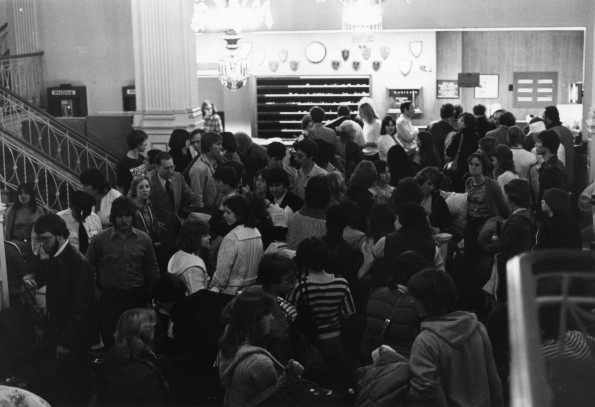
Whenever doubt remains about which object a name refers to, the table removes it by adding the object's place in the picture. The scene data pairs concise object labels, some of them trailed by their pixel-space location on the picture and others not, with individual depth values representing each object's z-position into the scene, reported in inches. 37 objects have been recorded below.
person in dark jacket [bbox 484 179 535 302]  240.7
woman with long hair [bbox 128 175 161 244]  264.2
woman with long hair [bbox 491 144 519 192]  307.0
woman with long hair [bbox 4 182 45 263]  272.2
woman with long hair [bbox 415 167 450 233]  274.5
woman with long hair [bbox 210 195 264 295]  215.8
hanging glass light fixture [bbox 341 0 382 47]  501.4
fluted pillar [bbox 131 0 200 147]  472.4
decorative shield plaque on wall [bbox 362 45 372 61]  581.0
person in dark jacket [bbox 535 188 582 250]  234.4
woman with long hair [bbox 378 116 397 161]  408.2
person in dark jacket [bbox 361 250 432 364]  165.4
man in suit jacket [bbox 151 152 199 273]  295.1
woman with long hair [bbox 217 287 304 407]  146.3
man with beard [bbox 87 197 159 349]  226.2
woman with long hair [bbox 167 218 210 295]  211.0
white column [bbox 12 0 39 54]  603.2
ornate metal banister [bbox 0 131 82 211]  411.8
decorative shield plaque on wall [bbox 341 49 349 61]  596.1
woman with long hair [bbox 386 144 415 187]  346.0
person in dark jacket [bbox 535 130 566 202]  314.8
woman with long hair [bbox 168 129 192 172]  355.3
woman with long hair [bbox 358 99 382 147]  433.1
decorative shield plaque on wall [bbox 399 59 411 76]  598.5
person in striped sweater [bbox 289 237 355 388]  192.2
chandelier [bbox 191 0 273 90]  438.3
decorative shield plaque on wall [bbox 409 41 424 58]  596.2
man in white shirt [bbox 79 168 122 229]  270.8
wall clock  599.8
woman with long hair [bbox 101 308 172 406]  154.9
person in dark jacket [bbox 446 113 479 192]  374.9
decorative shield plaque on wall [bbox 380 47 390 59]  593.6
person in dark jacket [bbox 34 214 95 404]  205.9
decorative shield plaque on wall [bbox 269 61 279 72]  601.9
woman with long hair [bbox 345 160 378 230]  280.7
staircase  417.4
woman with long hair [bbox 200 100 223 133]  488.7
